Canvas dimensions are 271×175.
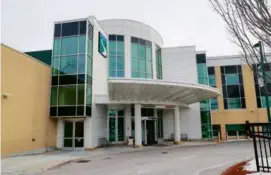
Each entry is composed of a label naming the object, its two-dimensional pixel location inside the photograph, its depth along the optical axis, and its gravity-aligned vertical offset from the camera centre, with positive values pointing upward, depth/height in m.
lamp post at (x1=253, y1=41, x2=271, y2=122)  6.98 +1.88
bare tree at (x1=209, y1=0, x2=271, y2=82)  5.11 +2.33
